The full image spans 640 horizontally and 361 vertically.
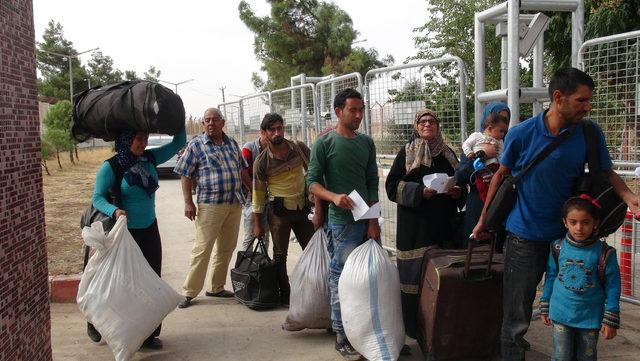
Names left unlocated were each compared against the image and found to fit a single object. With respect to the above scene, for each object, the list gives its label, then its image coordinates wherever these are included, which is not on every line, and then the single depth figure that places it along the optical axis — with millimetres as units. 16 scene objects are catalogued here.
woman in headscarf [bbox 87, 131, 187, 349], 3951
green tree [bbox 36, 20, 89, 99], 49938
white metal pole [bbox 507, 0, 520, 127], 4102
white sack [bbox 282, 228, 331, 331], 4145
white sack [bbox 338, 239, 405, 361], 3607
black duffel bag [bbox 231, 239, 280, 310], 4930
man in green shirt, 3785
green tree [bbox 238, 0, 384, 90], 27703
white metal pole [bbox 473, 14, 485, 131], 4570
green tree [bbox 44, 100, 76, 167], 24369
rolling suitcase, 3408
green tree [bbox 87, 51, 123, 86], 57562
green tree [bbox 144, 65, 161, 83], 68812
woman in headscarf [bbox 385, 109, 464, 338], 3834
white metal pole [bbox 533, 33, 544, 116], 4660
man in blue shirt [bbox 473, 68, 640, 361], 2854
